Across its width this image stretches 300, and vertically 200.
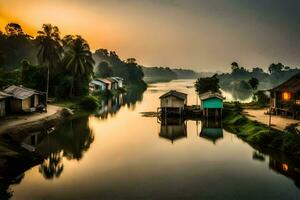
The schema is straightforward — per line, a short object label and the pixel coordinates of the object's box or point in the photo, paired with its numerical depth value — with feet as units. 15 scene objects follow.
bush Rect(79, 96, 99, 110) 201.75
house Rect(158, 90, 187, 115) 172.24
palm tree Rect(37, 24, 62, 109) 201.87
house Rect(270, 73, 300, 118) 137.42
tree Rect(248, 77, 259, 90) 251.39
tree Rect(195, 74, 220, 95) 230.27
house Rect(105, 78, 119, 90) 323.45
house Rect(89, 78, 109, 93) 281.56
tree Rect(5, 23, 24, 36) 392.82
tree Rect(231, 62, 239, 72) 511.81
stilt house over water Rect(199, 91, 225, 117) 165.17
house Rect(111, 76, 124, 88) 361.55
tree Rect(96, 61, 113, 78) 393.91
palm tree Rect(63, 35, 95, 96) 207.00
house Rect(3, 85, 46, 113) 140.56
